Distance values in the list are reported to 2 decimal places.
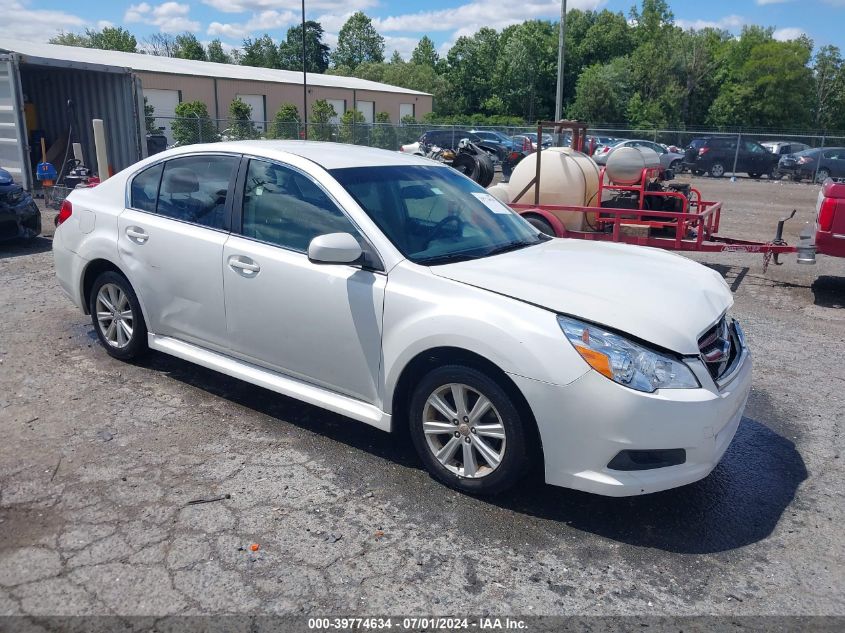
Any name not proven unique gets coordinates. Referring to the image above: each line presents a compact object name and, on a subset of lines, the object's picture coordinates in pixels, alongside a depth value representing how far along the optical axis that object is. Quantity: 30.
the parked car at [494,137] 31.11
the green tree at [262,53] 97.81
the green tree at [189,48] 86.66
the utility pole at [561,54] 27.88
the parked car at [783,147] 31.23
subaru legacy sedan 3.33
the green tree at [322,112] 37.60
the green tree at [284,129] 27.98
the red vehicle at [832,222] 8.07
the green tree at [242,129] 27.22
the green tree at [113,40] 89.38
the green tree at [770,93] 60.03
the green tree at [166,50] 94.00
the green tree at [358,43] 109.50
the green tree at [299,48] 99.50
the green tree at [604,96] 61.94
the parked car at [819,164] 28.33
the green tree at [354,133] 27.39
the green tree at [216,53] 99.31
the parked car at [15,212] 9.83
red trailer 9.08
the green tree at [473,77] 75.00
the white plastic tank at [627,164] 10.04
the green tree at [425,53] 96.62
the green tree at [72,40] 83.16
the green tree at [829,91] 63.47
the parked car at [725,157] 30.17
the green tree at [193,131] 26.28
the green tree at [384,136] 28.39
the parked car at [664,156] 28.52
